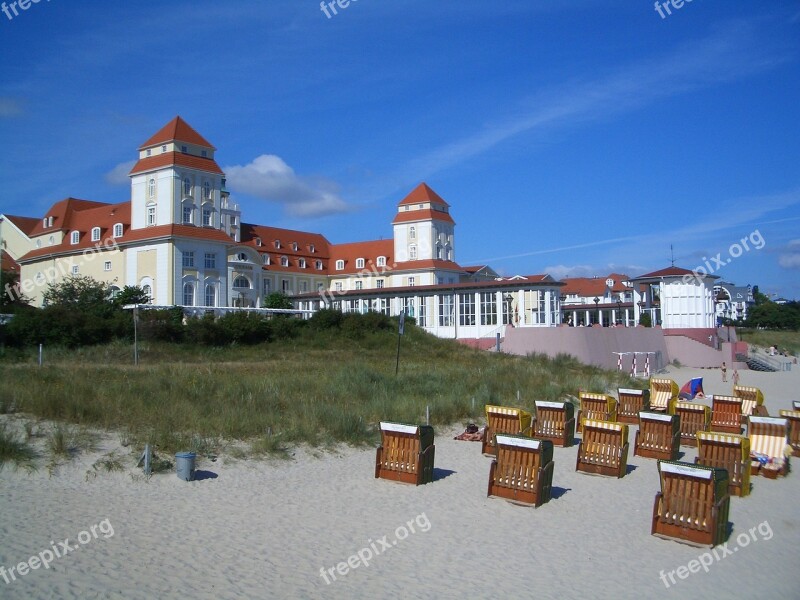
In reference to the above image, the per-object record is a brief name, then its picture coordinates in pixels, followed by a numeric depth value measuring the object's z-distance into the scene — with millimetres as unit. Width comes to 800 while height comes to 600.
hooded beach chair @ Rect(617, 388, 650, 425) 20830
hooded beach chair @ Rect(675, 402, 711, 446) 17859
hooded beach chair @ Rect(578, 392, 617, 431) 18953
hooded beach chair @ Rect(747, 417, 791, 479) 14055
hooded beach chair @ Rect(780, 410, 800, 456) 16516
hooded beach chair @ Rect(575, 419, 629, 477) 13352
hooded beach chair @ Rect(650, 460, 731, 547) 9461
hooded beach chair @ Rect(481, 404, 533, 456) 14977
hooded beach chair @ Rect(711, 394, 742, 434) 19125
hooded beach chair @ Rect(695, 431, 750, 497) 12305
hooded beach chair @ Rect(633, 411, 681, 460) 15219
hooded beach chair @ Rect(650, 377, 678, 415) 23000
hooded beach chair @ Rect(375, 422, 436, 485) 12273
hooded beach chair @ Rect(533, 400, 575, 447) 16375
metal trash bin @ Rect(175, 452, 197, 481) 11320
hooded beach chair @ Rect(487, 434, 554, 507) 11172
